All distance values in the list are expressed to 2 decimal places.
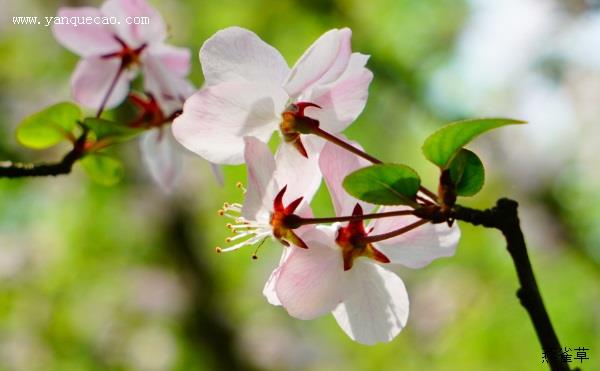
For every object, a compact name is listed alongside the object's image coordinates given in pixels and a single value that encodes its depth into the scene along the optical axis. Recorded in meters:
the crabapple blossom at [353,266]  0.41
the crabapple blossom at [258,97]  0.41
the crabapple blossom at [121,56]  0.48
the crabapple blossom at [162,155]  0.49
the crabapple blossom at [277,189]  0.40
